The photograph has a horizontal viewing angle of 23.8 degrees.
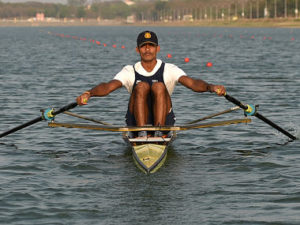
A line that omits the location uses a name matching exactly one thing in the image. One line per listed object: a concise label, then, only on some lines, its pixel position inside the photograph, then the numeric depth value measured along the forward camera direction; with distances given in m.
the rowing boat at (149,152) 12.92
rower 13.94
